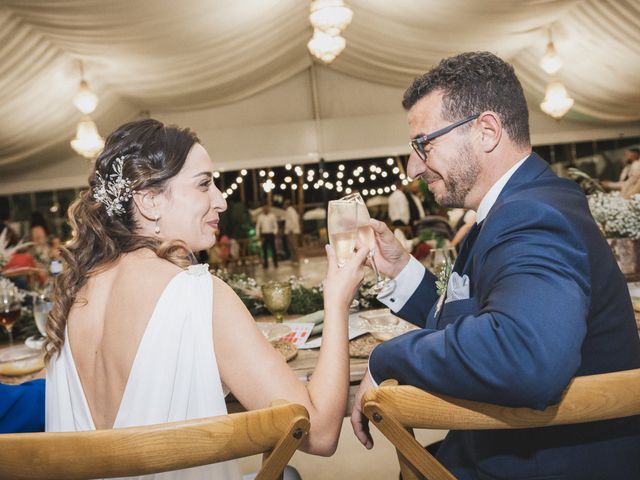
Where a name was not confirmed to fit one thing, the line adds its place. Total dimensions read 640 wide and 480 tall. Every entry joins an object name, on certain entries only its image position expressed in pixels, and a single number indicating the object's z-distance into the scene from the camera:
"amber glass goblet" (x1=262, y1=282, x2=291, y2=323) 2.24
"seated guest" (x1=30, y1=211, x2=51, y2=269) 7.04
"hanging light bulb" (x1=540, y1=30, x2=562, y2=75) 7.21
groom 0.93
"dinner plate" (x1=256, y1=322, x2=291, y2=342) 1.97
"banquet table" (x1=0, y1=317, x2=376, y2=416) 1.57
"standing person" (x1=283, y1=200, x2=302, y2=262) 14.74
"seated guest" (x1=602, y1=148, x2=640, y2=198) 3.66
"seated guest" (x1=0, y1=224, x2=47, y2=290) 5.54
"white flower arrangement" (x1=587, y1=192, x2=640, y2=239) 2.60
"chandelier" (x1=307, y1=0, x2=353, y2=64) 5.83
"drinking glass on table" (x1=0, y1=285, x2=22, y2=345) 2.21
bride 1.19
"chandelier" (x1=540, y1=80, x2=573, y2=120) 7.99
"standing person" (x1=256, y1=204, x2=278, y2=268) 14.24
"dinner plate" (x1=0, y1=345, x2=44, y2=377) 1.90
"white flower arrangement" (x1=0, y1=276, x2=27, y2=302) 2.25
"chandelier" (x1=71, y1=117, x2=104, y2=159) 7.57
